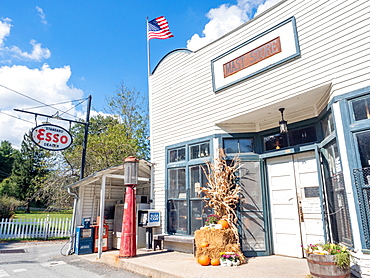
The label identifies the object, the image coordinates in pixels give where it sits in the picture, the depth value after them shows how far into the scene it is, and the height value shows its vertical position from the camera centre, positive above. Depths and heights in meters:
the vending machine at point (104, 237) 7.62 -1.16
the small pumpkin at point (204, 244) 4.97 -0.94
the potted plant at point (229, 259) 4.71 -1.18
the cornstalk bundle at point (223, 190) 5.50 +0.13
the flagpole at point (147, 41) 8.68 +5.32
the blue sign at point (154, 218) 6.80 -0.56
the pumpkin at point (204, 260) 4.77 -1.20
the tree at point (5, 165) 40.56 +5.72
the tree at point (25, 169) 30.75 +3.92
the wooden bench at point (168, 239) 5.86 -1.02
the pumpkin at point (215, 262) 4.76 -1.23
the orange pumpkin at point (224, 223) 5.27 -0.57
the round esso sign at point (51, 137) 7.09 +1.81
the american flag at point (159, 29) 8.33 +5.55
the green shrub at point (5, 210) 12.41 -0.47
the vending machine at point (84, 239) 7.38 -1.17
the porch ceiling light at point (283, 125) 5.24 +1.43
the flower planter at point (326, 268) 3.41 -1.01
